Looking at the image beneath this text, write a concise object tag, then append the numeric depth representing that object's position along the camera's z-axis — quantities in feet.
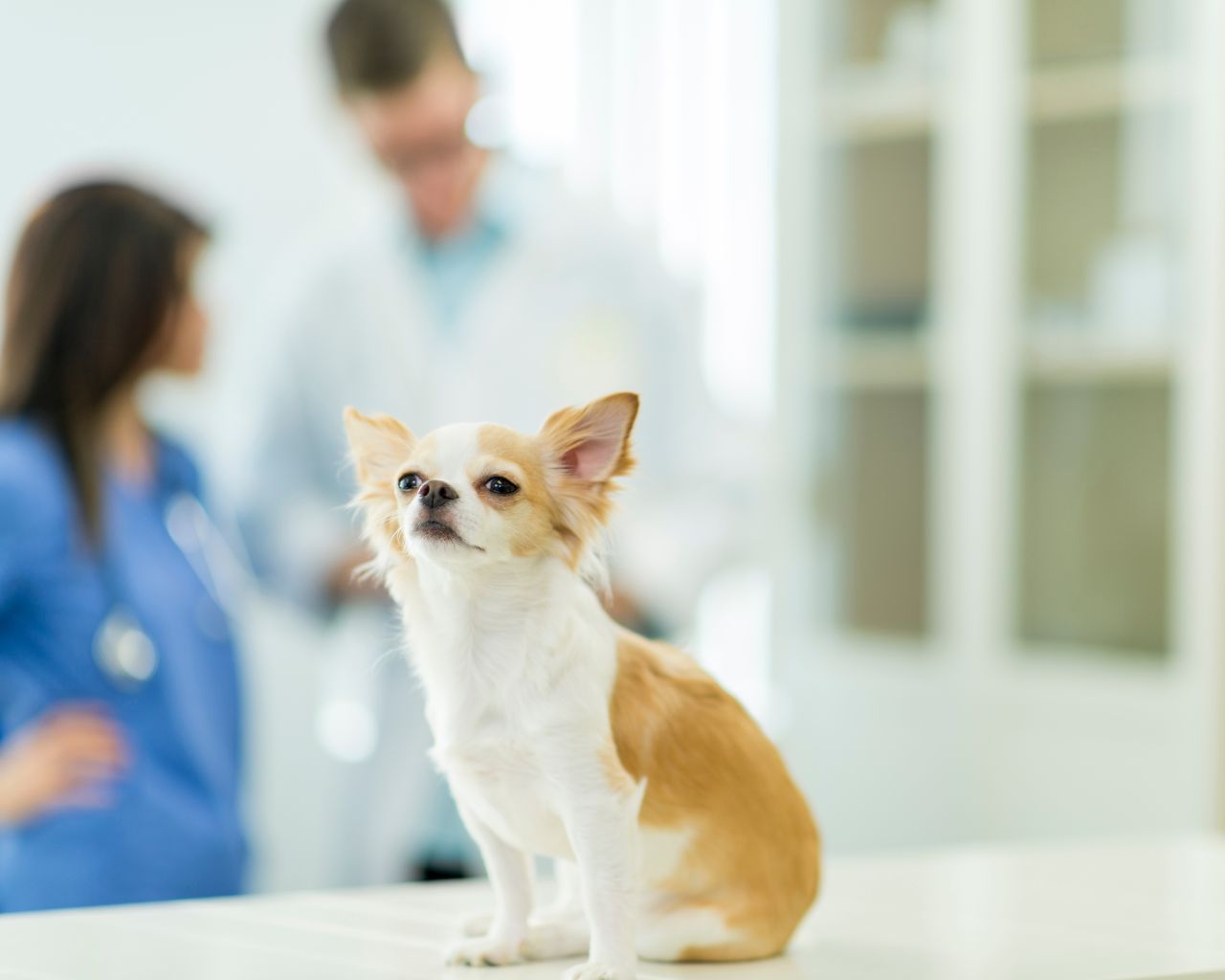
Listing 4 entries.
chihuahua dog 7.18
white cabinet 13.46
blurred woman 11.46
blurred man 12.78
